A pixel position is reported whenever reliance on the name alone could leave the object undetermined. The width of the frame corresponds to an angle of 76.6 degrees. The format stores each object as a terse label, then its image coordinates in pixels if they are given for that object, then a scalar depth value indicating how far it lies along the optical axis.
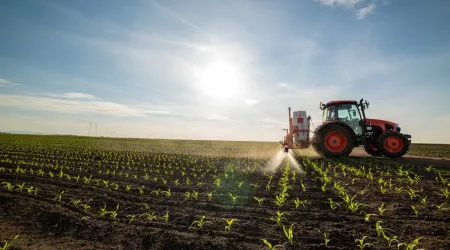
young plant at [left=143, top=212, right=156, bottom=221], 5.14
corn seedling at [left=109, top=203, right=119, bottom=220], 5.31
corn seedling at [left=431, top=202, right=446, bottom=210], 5.14
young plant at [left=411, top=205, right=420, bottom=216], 4.98
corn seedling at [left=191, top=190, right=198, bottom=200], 6.67
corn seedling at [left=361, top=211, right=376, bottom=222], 4.73
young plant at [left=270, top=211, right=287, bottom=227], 4.75
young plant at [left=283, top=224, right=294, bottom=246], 4.03
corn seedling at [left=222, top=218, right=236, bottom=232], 4.55
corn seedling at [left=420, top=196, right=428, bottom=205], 5.56
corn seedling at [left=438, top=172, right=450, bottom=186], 7.33
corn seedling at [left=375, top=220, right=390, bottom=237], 4.14
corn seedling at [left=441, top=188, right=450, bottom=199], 5.98
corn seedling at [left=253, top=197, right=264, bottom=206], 5.99
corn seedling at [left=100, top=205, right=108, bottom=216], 5.51
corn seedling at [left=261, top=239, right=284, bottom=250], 3.82
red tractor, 12.90
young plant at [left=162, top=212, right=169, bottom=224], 5.03
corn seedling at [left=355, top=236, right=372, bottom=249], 3.83
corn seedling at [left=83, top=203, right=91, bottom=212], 5.83
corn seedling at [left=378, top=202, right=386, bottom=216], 5.02
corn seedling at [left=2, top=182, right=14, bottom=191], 7.23
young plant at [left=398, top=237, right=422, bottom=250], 3.63
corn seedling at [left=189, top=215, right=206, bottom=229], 4.72
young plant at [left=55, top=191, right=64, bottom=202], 6.43
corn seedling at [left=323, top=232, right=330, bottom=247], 3.91
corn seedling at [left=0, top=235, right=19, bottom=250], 4.08
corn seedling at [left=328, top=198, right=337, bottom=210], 5.51
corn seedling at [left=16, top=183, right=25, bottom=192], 7.13
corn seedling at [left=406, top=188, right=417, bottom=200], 6.05
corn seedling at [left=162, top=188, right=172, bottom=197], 6.94
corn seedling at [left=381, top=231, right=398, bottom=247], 3.88
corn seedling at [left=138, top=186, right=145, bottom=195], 7.21
